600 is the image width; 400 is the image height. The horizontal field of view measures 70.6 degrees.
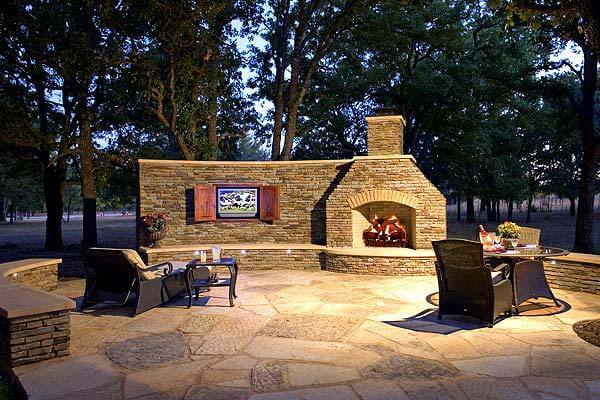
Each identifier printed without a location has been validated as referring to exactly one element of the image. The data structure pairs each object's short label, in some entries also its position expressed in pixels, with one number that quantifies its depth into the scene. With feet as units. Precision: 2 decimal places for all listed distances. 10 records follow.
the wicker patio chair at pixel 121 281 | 17.43
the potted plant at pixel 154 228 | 30.09
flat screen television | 32.35
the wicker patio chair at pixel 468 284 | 15.06
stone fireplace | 28.86
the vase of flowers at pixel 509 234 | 18.61
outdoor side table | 19.08
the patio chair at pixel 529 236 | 21.06
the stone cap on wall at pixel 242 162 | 31.97
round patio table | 16.92
